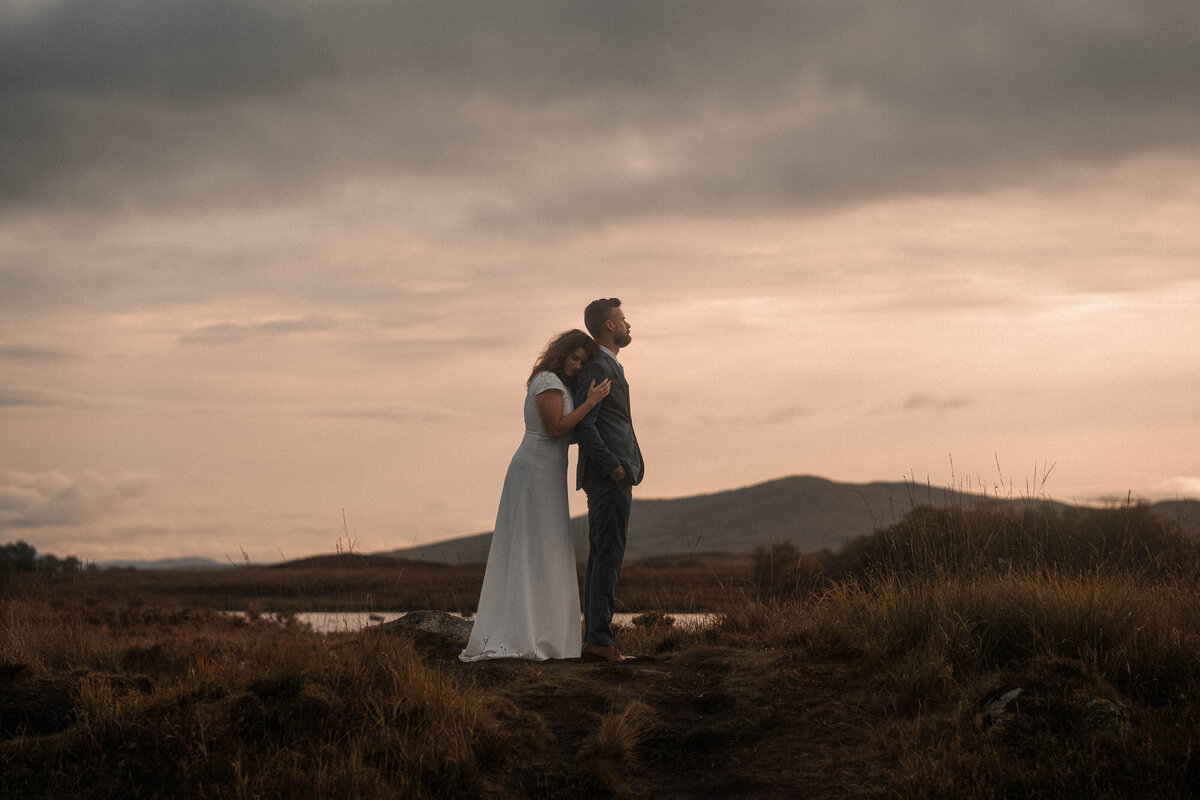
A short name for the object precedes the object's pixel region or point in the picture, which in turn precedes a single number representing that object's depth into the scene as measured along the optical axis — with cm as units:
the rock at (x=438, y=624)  1001
